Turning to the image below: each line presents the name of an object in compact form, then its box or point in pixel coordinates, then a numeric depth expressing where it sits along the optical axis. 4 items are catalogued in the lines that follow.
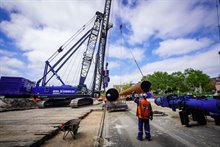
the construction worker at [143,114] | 5.01
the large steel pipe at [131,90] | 7.05
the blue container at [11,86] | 17.00
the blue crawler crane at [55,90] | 17.11
